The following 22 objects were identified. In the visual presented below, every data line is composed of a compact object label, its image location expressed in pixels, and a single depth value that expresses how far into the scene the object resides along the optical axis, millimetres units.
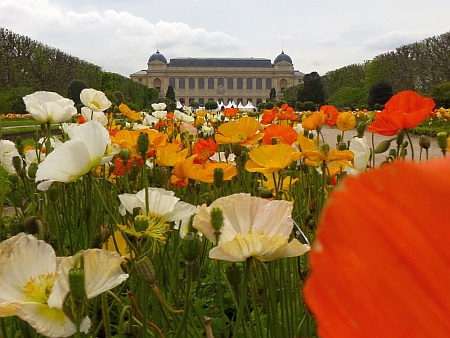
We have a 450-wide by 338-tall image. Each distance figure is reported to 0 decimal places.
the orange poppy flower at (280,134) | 1208
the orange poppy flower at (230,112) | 2563
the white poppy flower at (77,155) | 617
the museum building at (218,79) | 45844
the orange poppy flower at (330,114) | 1687
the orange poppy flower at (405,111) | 979
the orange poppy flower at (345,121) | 1605
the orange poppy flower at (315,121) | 1559
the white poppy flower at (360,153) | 1062
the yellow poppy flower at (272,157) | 836
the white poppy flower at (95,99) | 1469
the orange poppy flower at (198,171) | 915
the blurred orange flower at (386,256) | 77
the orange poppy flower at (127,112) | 1925
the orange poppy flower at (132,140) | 1064
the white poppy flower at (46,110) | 1161
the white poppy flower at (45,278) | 417
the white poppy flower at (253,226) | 446
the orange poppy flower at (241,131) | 1173
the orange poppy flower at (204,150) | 1213
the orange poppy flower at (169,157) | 1003
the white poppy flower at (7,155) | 1379
